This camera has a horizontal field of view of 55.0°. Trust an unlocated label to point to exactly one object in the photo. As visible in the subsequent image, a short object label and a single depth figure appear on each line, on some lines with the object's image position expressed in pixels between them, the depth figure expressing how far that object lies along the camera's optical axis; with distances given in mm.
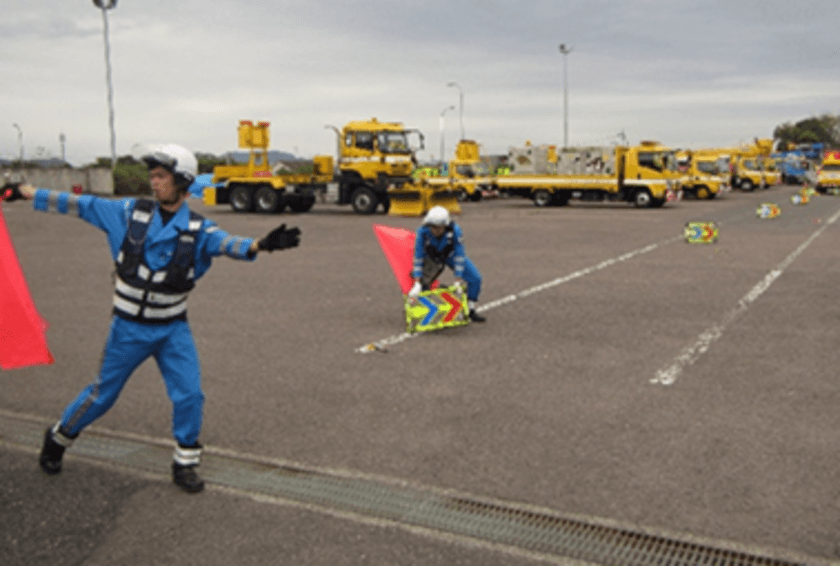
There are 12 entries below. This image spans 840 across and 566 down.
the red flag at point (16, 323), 4379
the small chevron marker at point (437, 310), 7898
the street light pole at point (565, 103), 52969
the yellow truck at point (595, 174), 29406
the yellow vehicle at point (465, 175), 36531
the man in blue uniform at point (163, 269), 3955
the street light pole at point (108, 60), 40125
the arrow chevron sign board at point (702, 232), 16422
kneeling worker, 8102
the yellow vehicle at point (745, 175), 44438
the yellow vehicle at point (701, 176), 36906
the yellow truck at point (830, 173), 41531
